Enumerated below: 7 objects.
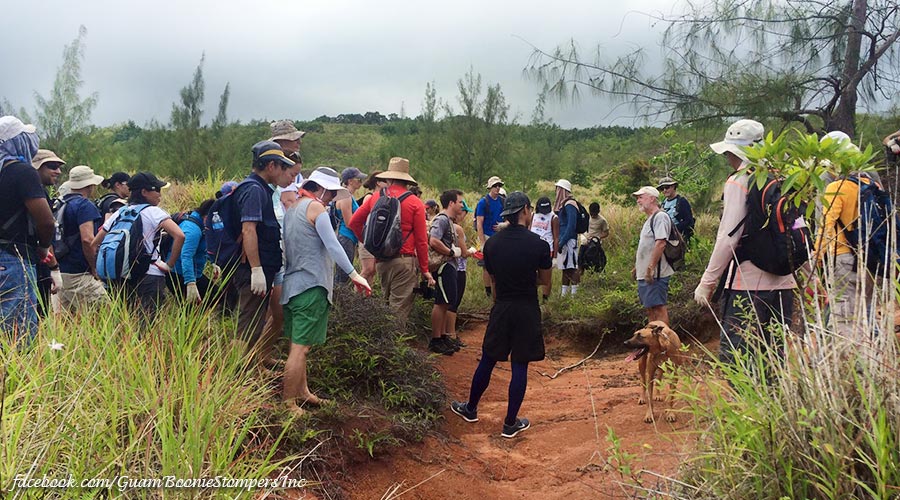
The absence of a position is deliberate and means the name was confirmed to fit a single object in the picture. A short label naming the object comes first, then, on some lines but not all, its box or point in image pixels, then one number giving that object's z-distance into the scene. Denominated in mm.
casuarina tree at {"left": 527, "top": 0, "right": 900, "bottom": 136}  8211
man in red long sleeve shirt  7289
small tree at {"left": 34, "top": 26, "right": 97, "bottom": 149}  18812
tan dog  5234
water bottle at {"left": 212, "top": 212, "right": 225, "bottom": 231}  5844
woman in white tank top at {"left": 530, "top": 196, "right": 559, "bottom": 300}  10078
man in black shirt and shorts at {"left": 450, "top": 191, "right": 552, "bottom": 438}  5418
